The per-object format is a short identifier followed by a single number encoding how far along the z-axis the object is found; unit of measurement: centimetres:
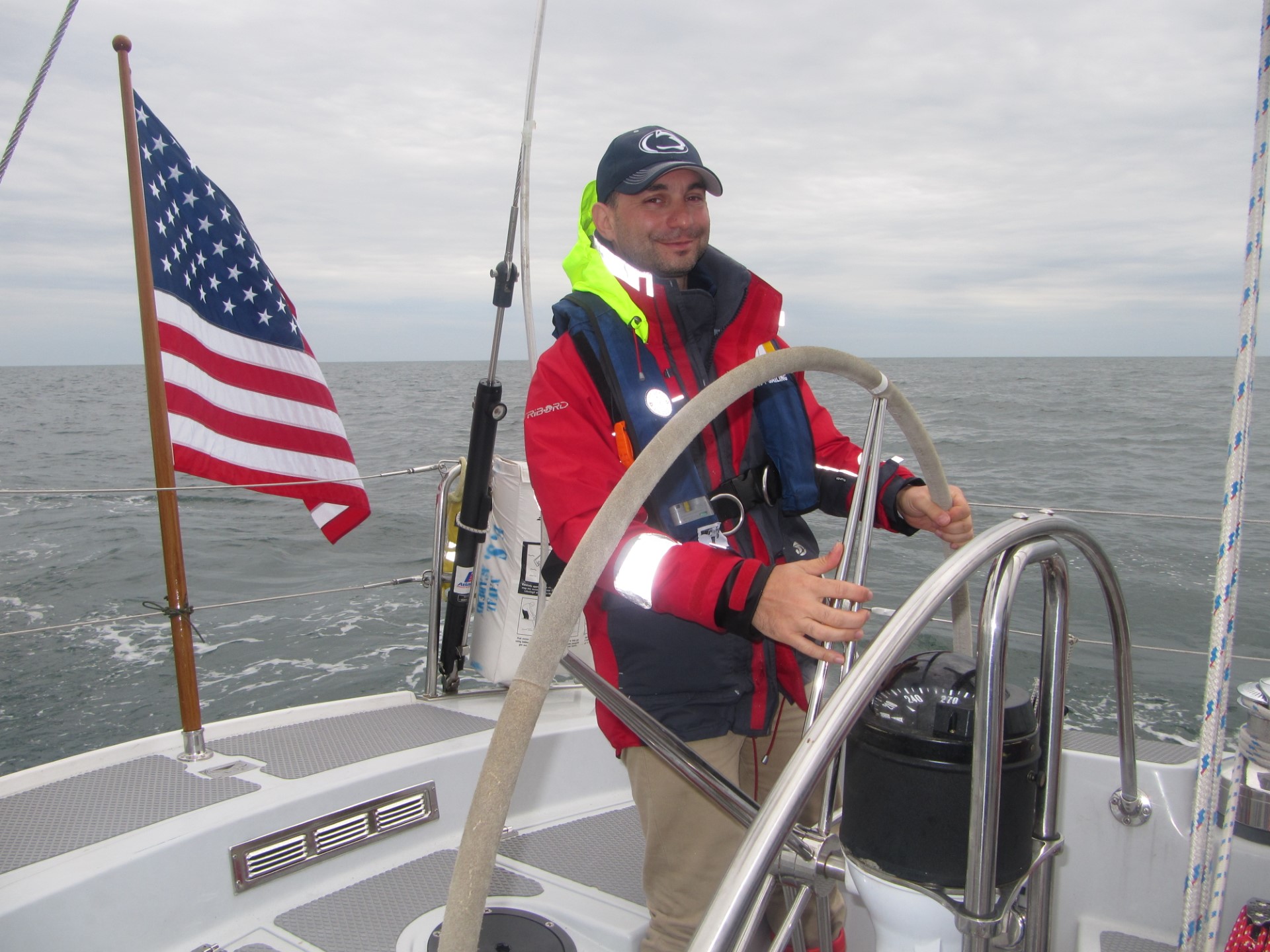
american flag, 253
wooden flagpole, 200
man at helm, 136
